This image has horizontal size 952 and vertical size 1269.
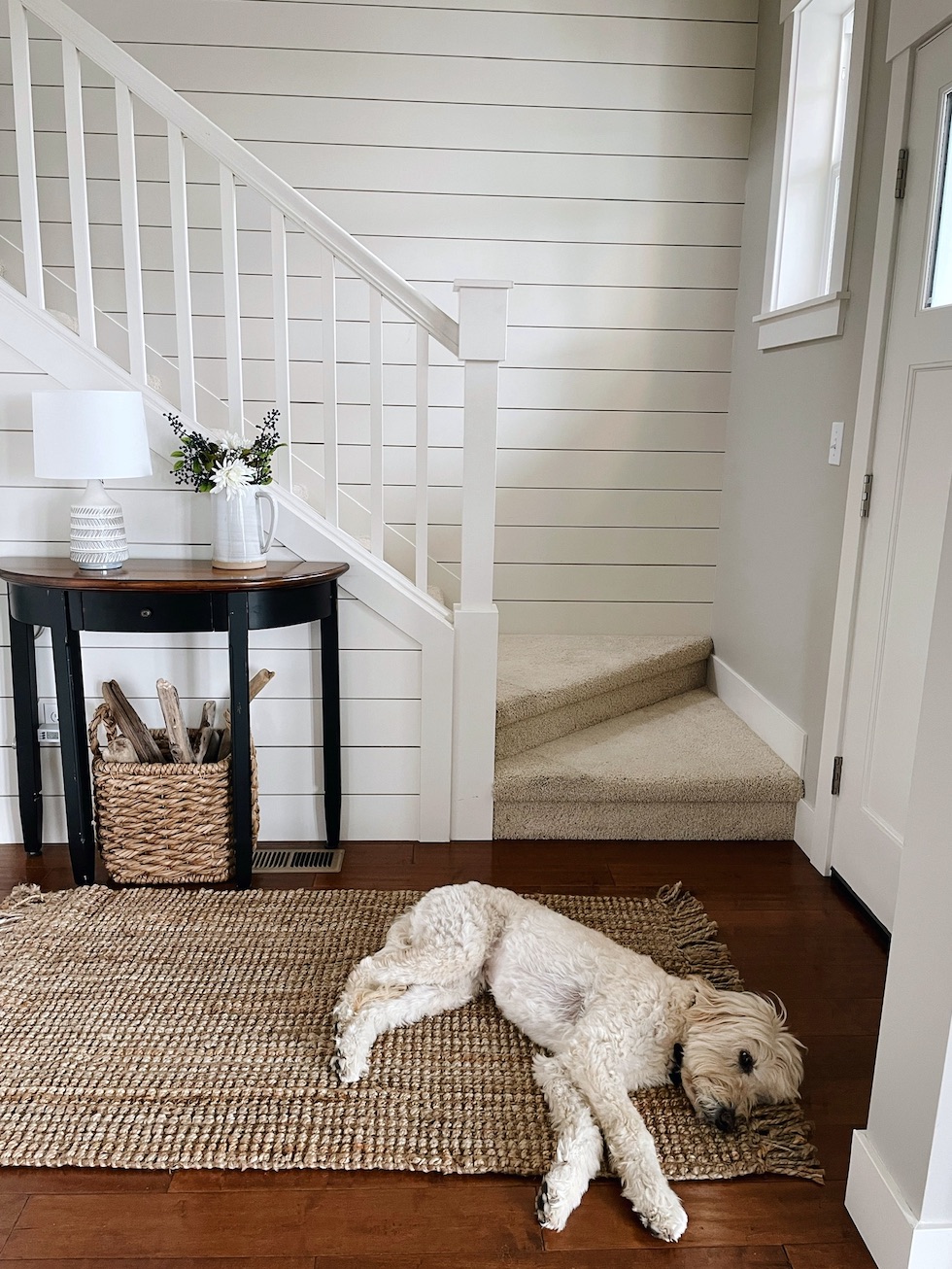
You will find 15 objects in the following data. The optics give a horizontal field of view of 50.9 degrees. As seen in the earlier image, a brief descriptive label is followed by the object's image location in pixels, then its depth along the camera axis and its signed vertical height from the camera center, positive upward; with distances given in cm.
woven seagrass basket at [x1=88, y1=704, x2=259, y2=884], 250 -99
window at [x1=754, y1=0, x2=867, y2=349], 310 +88
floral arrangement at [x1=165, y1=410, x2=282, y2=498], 245 -9
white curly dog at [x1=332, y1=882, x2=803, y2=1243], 162 -105
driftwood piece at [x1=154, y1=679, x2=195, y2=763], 253 -76
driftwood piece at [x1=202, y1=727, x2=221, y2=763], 267 -85
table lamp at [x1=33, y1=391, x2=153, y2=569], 231 -3
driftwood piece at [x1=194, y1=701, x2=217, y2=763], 265 -81
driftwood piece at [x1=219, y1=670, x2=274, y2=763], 267 -68
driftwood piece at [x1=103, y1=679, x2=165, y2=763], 260 -78
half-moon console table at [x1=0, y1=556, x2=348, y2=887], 238 -45
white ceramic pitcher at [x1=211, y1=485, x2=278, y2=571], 249 -26
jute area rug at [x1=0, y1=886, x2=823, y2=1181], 169 -118
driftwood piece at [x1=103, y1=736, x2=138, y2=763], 256 -83
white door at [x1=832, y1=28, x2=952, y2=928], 220 -16
